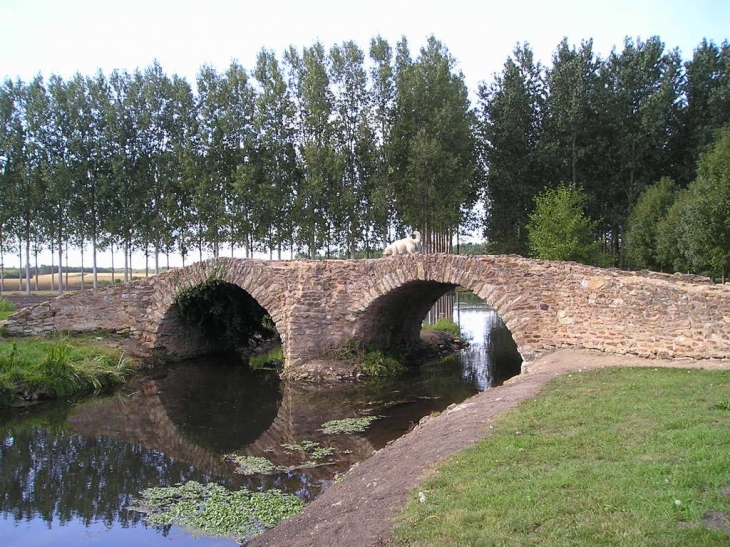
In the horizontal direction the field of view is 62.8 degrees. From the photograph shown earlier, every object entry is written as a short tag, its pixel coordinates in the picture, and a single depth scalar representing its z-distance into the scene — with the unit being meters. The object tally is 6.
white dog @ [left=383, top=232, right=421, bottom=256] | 15.09
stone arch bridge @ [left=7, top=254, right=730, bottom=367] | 10.28
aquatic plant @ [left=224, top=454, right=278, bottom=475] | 8.85
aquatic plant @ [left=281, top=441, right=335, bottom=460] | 9.46
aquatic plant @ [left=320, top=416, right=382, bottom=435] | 10.89
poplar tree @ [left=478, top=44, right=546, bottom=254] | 30.97
